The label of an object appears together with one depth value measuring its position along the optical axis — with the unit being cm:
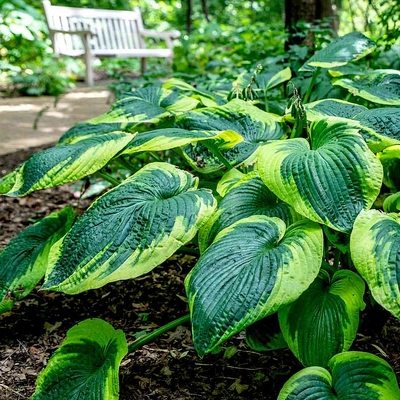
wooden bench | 809
